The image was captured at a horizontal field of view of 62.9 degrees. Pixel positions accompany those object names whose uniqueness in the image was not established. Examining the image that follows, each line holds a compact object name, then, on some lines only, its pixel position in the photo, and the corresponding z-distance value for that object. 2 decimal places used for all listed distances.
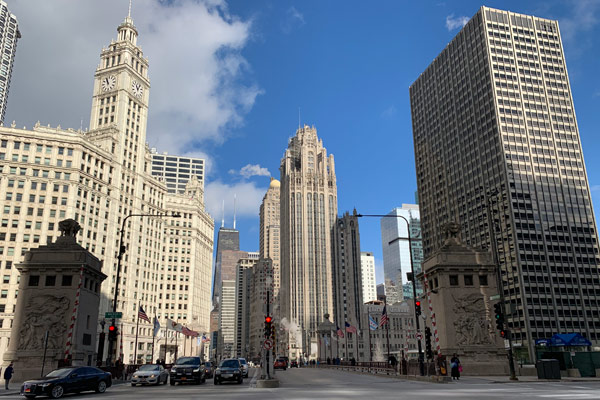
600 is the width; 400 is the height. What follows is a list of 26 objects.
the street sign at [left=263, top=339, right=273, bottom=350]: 31.19
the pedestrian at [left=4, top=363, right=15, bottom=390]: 29.87
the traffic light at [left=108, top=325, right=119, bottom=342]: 35.69
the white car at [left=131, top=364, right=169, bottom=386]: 32.03
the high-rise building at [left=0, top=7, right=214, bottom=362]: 99.56
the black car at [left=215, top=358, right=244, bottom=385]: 32.09
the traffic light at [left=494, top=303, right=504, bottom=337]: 32.53
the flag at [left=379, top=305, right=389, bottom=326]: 50.34
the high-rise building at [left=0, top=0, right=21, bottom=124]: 185.62
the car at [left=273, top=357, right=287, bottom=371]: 75.31
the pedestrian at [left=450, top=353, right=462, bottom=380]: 33.66
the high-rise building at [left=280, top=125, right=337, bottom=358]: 187.25
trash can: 32.44
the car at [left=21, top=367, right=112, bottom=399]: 21.48
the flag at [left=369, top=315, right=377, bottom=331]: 56.19
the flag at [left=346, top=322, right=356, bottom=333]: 64.46
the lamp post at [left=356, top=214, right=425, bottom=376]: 33.88
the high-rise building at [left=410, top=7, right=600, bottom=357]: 123.75
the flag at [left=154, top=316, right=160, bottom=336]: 63.59
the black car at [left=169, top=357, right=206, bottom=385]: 31.89
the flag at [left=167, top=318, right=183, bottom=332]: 67.12
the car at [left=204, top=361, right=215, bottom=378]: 38.09
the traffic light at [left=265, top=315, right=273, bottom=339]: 30.94
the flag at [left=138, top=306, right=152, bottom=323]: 50.51
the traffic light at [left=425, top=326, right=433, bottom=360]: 33.53
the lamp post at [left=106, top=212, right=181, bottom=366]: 36.41
